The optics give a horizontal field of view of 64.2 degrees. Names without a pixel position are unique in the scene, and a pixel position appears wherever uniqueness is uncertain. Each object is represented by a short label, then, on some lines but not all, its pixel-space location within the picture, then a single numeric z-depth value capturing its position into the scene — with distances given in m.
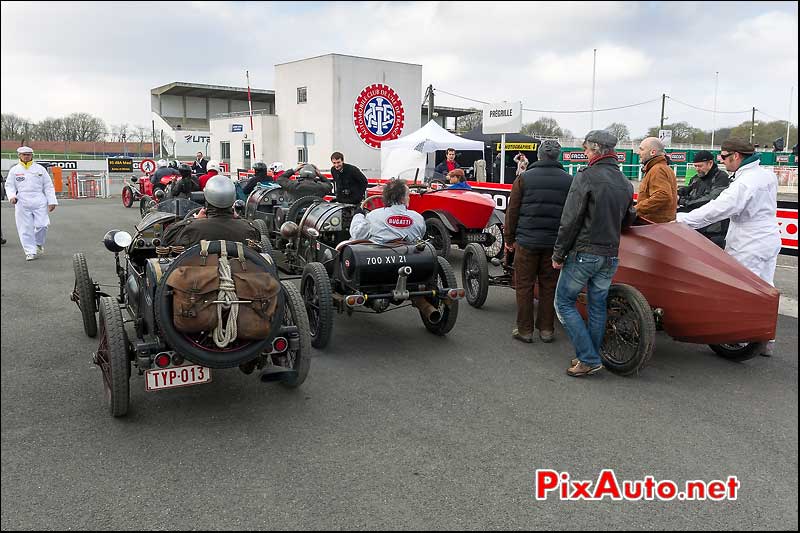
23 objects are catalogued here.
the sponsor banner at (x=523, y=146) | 27.86
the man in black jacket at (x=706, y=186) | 6.59
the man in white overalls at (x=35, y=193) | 9.21
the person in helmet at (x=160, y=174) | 17.31
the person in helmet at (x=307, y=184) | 10.02
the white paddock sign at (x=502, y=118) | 15.83
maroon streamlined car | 4.76
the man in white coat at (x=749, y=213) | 5.34
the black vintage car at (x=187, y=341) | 3.73
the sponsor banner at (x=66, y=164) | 22.80
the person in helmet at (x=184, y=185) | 11.63
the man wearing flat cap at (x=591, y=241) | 4.84
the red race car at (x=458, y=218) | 9.22
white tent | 20.86
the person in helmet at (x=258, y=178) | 11.44
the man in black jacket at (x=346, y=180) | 9.97
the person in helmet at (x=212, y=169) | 12.27
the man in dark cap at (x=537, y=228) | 5.75
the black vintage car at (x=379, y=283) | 5.68
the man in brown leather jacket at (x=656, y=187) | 5.64
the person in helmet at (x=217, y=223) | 4.42
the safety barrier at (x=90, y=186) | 25.03
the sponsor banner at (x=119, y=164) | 28.33
